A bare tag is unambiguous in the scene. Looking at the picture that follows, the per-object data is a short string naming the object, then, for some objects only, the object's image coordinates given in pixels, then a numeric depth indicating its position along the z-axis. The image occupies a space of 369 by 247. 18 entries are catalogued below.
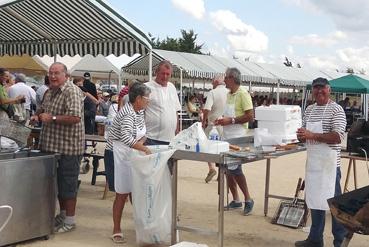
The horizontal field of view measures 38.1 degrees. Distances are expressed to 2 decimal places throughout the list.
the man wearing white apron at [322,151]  4.94
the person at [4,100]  8.19
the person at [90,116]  10.23
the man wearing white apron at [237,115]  6.53
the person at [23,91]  11.29
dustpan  6.22
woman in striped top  5.13
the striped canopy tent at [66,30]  7.34
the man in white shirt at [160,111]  5.71
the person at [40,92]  10.02
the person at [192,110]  20.79
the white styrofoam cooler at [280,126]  5.48
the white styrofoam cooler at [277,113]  5.46
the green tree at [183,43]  58.36
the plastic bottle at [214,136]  5.28
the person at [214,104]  8.36
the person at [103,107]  14.82
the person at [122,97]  6.77
